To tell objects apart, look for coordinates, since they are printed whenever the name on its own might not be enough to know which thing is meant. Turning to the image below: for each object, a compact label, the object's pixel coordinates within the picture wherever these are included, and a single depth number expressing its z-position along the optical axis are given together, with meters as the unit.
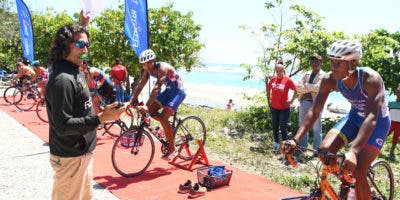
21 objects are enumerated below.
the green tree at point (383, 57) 10.38
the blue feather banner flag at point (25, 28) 14.41
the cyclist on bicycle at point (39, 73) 13.68
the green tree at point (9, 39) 32.12
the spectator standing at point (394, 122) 8.73
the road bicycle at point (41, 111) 12.13
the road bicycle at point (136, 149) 6.72
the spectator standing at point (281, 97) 8.62
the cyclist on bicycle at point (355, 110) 3.77
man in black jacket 2.98
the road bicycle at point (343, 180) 3.59
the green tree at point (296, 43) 10.82
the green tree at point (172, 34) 17.59
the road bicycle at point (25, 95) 14.59
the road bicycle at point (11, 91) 15.51
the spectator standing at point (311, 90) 7.93
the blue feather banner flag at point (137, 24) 9.19
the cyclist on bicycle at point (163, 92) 6.81
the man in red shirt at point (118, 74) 12.73
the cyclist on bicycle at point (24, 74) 15.34
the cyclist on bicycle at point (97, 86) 6.58
